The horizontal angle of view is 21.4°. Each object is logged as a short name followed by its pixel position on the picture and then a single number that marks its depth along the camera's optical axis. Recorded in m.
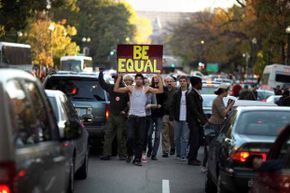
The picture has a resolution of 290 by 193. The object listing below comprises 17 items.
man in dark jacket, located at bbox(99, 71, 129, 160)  16.06
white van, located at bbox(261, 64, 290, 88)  50.06
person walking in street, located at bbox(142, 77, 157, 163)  16.23
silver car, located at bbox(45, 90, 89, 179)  10.98
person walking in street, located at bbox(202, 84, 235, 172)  14.72
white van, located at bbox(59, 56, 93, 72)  67.38
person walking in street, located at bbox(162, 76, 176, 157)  17.30
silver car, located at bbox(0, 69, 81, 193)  5.18
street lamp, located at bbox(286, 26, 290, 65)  42.80
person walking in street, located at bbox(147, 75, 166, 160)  16.62
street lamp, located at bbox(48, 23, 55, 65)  64.81
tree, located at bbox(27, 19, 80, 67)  73.88
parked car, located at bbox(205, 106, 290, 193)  9.27
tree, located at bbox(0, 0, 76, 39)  39.00
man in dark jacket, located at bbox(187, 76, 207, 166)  15.87
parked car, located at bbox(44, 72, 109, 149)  16.39
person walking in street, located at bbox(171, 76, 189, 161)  16.34
